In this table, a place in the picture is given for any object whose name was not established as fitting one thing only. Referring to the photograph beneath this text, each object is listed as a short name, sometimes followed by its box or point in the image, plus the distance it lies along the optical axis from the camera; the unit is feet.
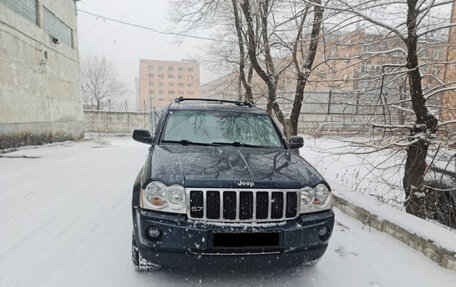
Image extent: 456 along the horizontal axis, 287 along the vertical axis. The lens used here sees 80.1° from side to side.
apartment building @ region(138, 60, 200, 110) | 300.61
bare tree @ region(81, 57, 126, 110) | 134.00
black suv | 6.95
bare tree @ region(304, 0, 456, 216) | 13.75
